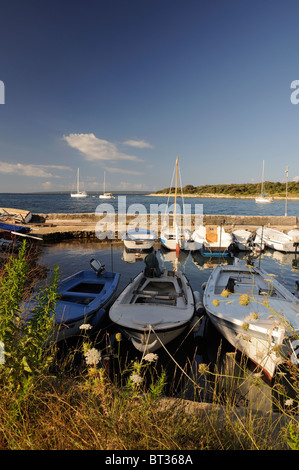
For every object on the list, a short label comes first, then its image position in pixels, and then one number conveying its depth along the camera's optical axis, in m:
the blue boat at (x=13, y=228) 17.30
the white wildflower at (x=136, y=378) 2.29
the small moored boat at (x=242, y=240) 20.25
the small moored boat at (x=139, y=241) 18.34
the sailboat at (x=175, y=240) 19.09
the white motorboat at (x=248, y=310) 4.83
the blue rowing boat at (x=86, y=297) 6.07
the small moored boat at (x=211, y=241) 18.08
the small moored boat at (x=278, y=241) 19.11
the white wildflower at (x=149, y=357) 2.58
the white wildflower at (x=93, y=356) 2.30
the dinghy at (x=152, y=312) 5.57
